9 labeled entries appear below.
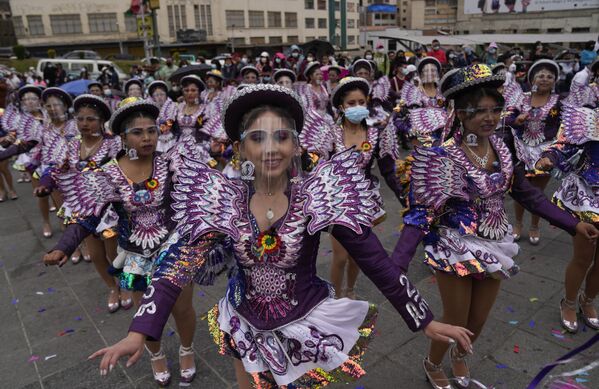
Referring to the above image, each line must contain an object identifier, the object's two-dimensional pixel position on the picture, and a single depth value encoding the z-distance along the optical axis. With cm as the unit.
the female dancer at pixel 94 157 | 443
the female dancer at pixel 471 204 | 271
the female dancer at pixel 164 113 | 727
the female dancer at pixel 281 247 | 201
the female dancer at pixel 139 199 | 324
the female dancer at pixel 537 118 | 557
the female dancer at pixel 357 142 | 420
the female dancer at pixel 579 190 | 353
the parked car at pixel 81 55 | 2996
